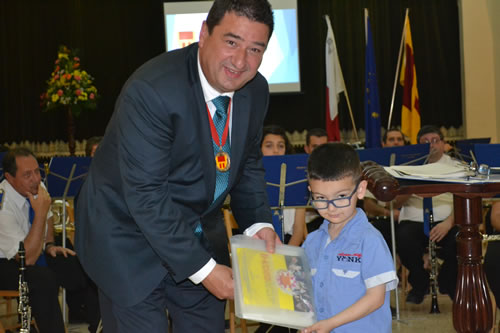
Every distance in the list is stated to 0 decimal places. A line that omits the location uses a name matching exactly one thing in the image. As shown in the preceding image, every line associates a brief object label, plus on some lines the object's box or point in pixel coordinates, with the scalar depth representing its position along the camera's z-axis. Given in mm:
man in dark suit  2146
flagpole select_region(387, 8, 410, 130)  10188
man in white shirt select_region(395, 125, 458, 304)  5504
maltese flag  10148
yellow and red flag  10109
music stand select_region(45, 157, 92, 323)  5426
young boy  2180
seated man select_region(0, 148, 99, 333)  4621
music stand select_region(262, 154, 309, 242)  4996
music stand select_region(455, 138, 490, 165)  6196
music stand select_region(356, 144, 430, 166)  5414
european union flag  9602
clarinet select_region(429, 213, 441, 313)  5480
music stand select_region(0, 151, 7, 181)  5765
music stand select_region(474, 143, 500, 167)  4535
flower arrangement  9492
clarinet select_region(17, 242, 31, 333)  4402
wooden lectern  2502
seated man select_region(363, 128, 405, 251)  5953
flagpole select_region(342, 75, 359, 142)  10206
